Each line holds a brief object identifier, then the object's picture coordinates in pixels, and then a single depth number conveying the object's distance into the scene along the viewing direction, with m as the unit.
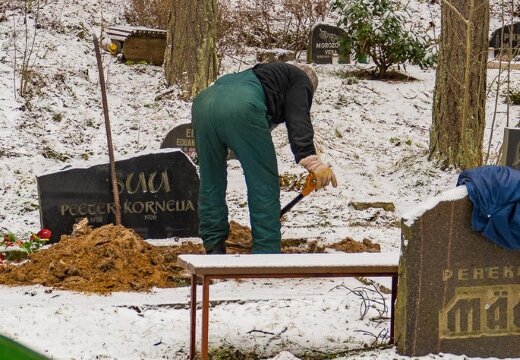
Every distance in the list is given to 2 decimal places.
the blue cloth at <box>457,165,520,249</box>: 6.34
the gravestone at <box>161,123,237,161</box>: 16.96
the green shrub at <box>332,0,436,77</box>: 25.51
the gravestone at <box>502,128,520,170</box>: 14.09
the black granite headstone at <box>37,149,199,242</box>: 12.33
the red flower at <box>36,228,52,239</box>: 11.80
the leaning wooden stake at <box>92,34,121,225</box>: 11.76
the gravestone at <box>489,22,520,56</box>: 29.16
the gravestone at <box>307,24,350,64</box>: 27.88
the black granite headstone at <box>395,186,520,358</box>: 6.45
